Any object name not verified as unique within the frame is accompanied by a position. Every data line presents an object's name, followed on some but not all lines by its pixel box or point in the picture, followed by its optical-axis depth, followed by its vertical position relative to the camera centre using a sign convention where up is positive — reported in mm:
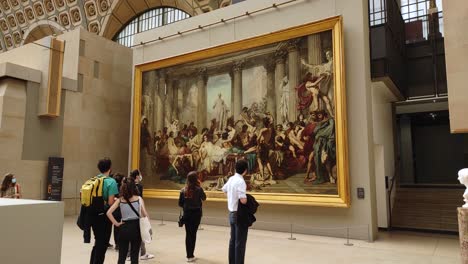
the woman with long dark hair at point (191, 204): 6148 -536
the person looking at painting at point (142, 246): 6512 -1322
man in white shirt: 5066 -437
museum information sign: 12461 -203
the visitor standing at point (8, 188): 7621 -331
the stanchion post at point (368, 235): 8359 -1454
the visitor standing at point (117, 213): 5008 -560
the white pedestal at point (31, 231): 2520 -432
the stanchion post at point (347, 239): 8002 -1537
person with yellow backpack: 4902 -454
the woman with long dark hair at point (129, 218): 4594 -575
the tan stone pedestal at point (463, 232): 4852 -807
